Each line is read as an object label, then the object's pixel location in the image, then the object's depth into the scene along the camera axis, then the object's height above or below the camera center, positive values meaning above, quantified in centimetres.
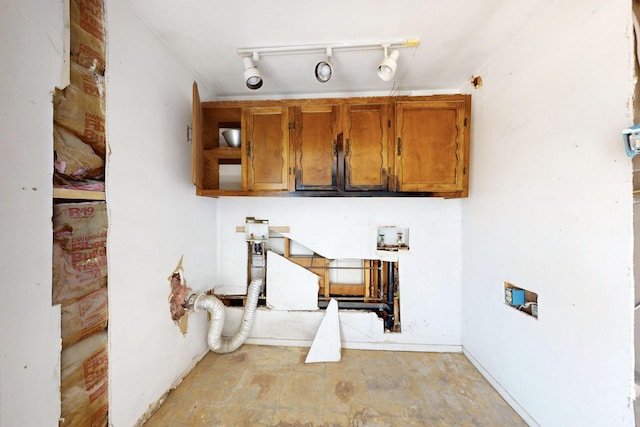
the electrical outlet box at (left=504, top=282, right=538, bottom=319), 140 -53
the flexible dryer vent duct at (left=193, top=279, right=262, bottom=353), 188 -92
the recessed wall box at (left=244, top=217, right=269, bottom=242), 232 -17
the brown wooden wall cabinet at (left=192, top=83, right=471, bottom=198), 182 +54
